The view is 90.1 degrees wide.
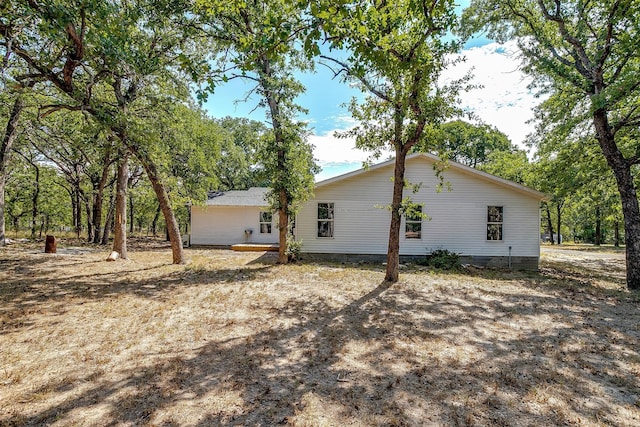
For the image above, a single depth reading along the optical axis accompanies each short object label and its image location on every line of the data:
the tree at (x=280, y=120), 9.57
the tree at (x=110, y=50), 5.13
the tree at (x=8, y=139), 11.94
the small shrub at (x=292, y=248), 12.19
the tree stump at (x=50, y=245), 12.90
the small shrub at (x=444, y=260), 11.88
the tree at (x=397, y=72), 4.27
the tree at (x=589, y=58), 8.25
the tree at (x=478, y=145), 36.69
